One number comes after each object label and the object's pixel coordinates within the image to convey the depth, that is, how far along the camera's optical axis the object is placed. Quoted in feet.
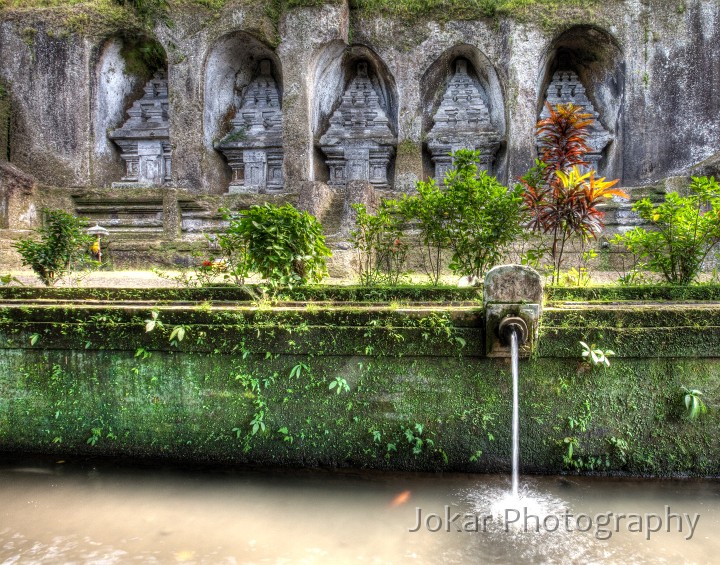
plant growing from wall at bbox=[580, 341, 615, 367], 10.44
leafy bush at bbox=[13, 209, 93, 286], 17.02
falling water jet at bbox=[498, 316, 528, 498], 10.27
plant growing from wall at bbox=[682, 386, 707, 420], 10.41
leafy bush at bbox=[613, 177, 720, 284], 14.07
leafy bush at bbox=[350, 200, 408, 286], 16.01
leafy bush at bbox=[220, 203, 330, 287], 13.16
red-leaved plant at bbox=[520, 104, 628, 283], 14.46
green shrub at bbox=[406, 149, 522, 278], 15.29
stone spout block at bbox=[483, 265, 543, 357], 10.32
